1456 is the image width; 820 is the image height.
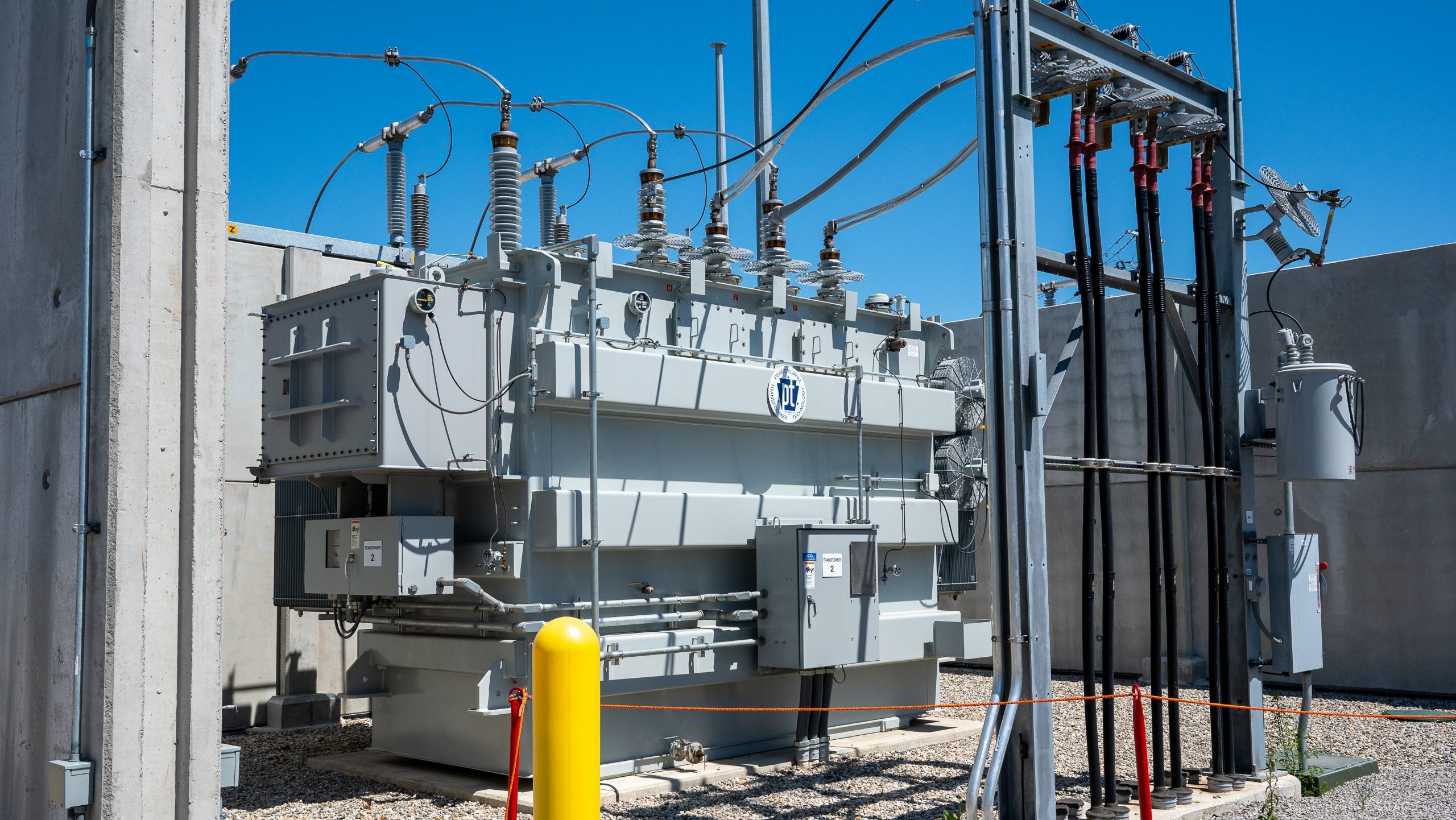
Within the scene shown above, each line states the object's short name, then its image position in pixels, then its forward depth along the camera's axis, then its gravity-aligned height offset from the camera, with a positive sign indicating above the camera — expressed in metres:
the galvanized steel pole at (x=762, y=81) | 14.94 +5.11
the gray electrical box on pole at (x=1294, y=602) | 9.18 -0.77
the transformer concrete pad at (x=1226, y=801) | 7.94 -2.02
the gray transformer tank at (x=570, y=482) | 8.80 +0.19
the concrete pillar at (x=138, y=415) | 5.34 +0.43
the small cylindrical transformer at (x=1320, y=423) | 8.91 +0.53
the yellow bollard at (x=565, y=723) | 4.67 -0.81
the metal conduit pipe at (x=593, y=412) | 8.91 +0.68
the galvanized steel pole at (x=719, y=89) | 16.69 +5.56
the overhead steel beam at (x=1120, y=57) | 7.94 +3.03
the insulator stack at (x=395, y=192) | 11.64 +3.00
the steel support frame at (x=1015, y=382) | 7.29 +0.70
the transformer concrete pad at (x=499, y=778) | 8.90 -2.03
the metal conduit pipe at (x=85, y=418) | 5.35 +0.41
